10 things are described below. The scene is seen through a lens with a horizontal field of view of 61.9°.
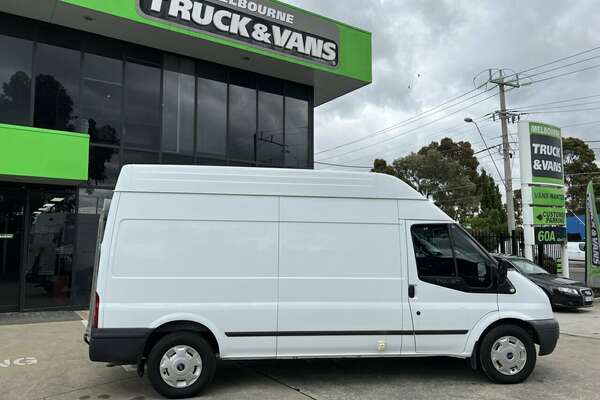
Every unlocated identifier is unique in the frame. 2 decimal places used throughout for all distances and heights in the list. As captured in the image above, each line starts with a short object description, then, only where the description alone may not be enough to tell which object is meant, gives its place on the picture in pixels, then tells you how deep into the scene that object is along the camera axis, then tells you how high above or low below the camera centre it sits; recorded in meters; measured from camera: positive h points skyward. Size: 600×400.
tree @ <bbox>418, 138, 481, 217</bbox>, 55.53 +10.71
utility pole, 24.72 +5.81
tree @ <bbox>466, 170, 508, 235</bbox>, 45.28 +4.81
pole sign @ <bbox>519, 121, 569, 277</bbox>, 16.22 +2.01
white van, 5.51 -0.34
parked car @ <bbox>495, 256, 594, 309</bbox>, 12.52 -1.02
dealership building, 11.06 +3.84
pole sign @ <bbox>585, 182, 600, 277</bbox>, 15.77 +0.36
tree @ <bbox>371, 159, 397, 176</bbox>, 55.61 +9.67
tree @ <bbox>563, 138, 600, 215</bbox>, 48.03 +7.86
